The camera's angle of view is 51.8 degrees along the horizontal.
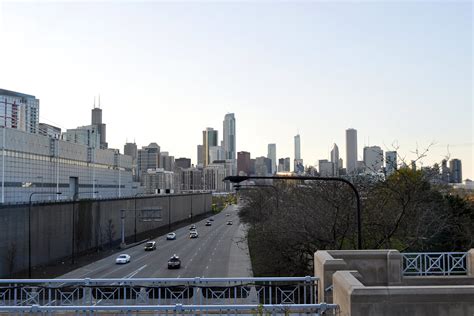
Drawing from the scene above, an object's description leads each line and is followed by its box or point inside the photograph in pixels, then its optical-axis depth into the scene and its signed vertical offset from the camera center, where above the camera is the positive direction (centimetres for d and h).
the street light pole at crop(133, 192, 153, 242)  8372 -594
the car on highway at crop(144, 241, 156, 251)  6681 -953
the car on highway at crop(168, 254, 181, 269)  4789 -852
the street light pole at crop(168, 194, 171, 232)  10848 -781
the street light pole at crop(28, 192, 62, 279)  4312 -564
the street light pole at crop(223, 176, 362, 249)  1789 -5
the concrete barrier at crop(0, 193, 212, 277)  4241 -574
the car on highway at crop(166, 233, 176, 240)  8302 -1020
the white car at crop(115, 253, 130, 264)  5294 -897
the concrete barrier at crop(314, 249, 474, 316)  898 -228
